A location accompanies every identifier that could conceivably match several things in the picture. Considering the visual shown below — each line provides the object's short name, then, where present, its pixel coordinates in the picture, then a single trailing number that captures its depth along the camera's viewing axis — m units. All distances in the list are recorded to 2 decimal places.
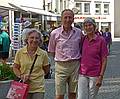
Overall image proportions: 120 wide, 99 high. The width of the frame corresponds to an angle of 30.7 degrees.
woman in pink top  3.40
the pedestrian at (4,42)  9.46
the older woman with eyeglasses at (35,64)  3.00
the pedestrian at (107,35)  13.74
